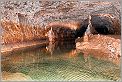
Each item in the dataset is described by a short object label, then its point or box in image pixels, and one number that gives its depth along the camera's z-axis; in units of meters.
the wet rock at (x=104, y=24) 12.22
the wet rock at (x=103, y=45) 9.28
